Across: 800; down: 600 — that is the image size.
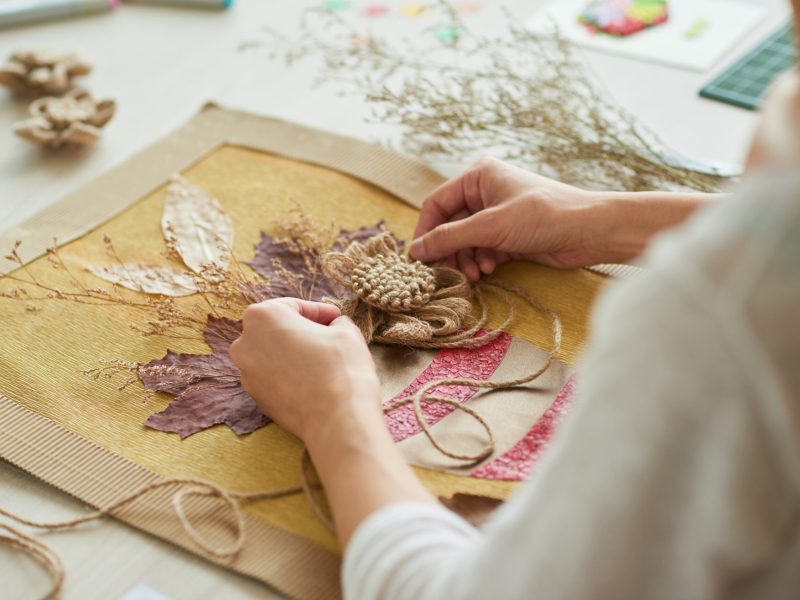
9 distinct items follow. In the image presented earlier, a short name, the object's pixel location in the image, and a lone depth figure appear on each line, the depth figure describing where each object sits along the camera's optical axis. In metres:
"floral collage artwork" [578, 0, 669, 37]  1.69
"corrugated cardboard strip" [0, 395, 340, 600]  0.78
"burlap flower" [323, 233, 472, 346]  0.99
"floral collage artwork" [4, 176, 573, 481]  0.90
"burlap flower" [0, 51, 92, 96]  1.56
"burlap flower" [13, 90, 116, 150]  1.42
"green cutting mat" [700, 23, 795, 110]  1.50
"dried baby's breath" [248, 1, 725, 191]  1.27
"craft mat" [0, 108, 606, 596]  0.89
